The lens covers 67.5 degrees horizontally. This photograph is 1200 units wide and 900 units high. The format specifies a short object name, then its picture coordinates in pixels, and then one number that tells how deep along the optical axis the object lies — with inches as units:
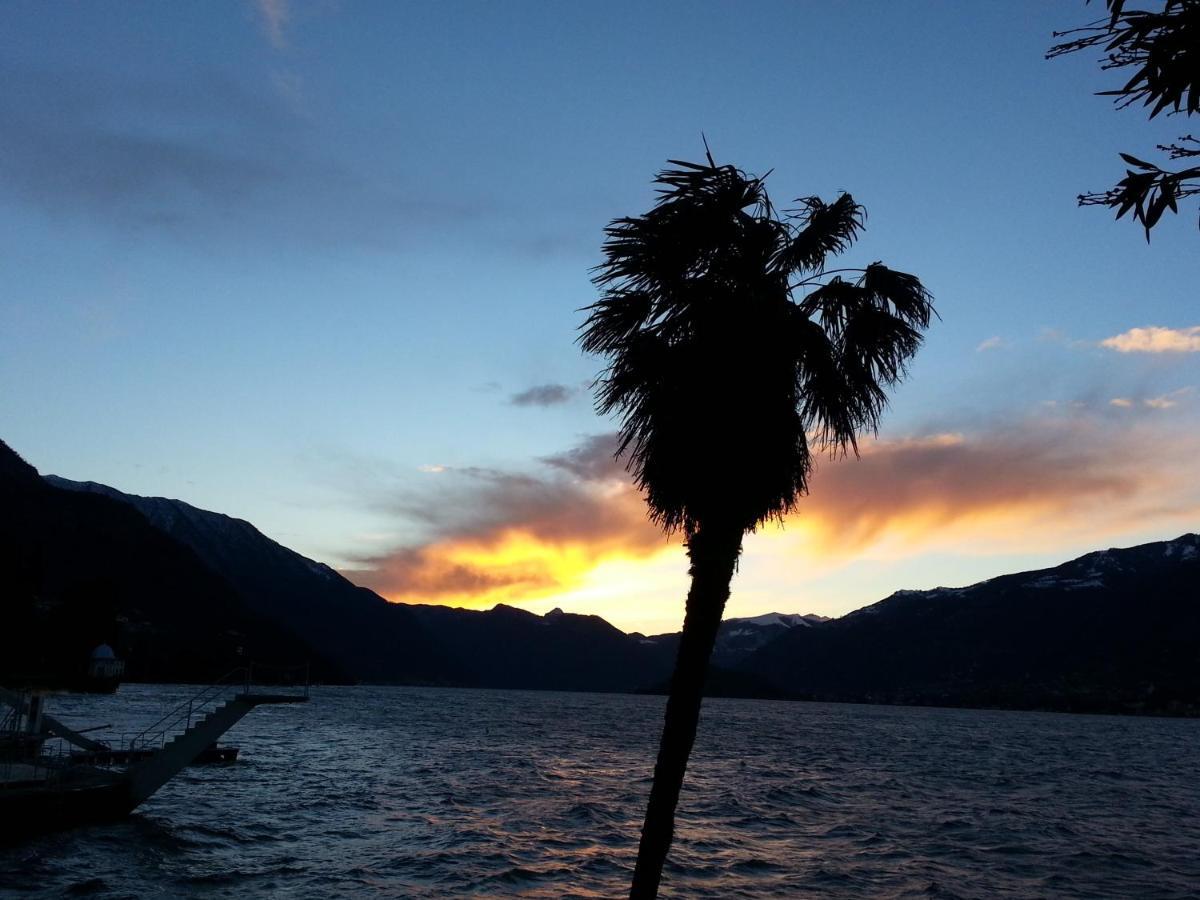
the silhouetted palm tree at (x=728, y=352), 394.9
